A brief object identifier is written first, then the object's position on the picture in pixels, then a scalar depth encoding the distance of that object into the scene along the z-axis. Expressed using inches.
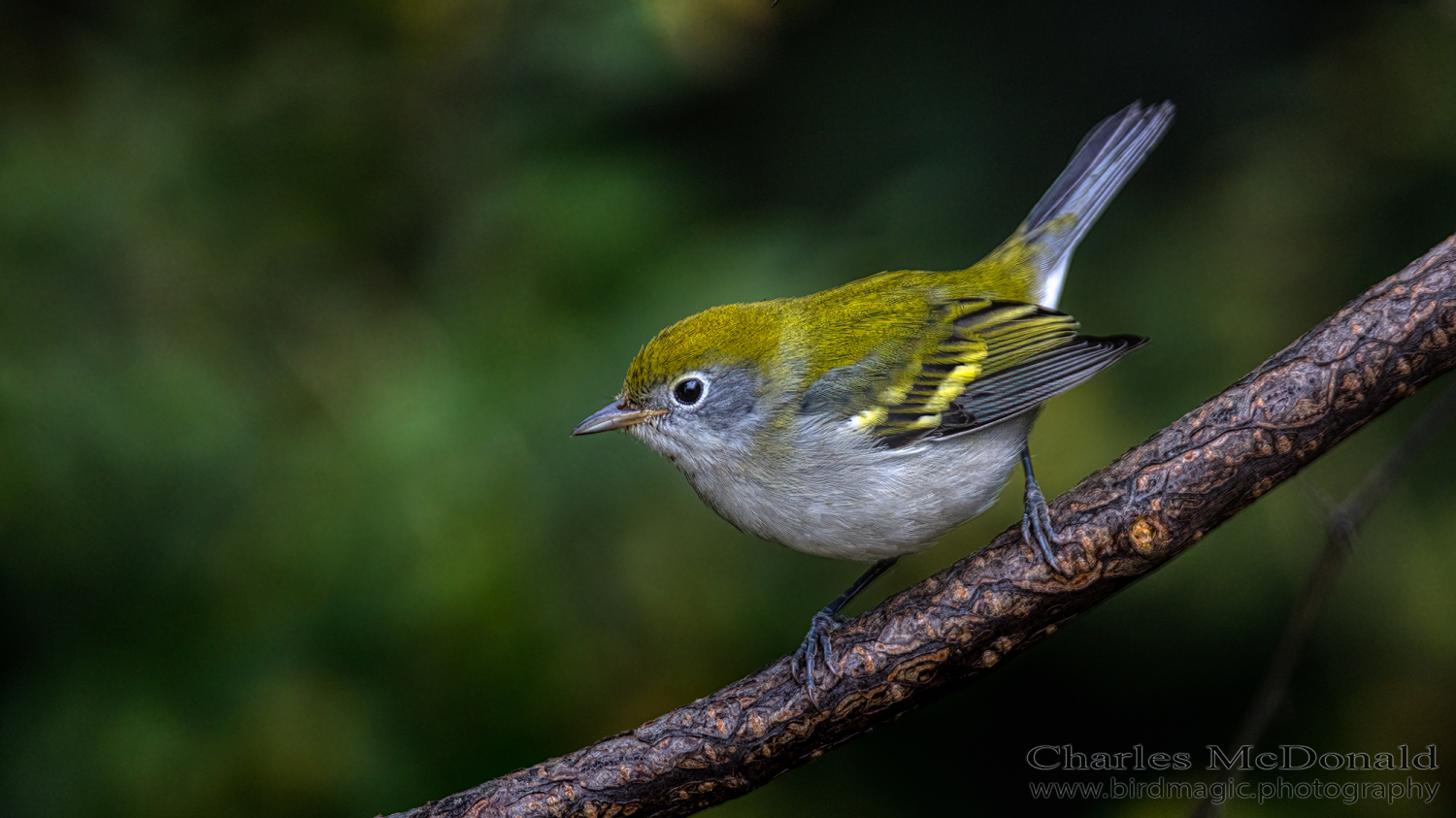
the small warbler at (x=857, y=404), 212.8
